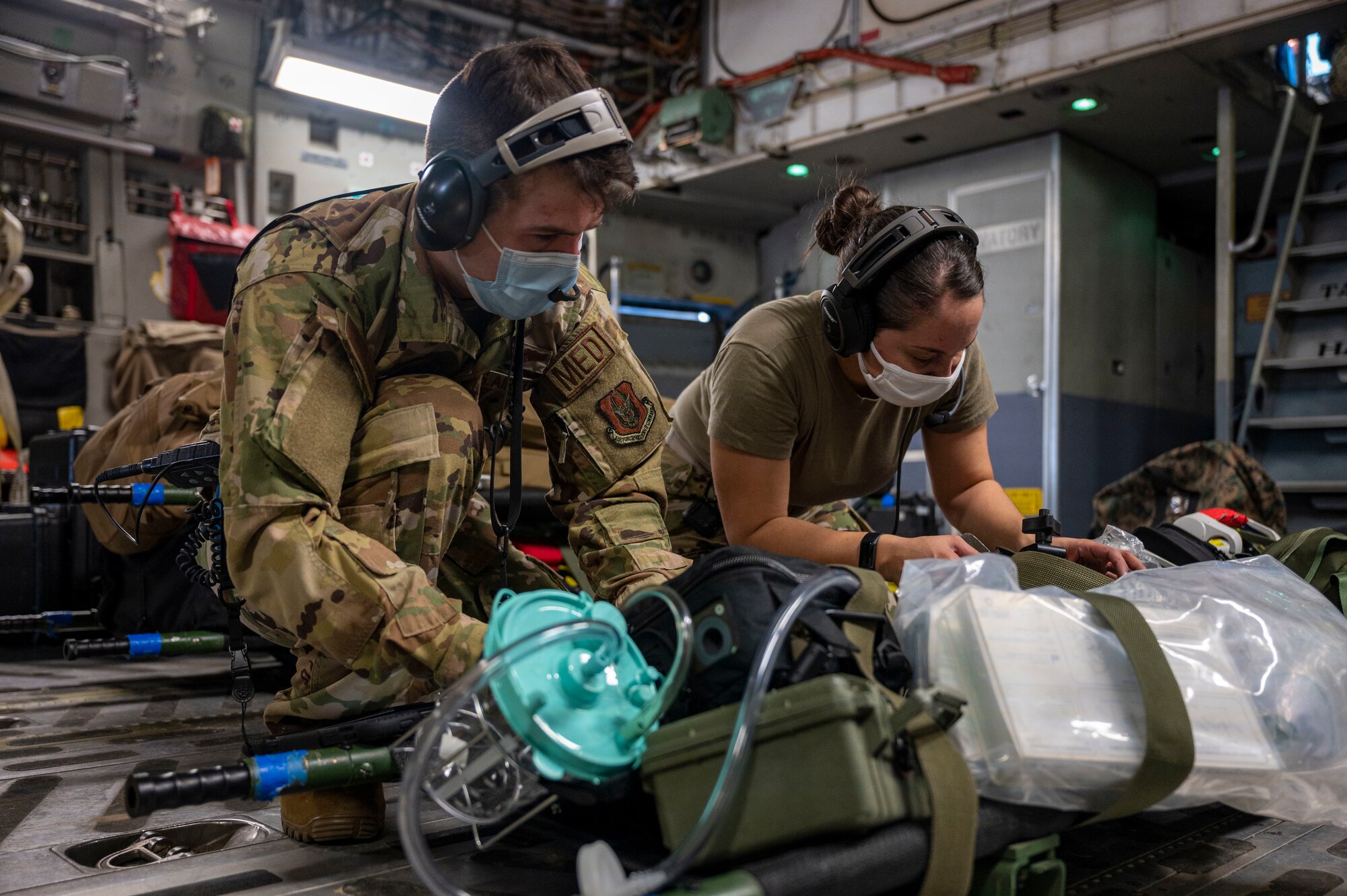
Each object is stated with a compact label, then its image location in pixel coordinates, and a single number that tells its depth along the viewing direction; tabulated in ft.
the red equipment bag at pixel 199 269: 20.68
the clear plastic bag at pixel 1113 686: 2.98
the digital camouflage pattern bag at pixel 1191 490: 12.88
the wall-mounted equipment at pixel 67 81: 19.26
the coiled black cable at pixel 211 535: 6.01
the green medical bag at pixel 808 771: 2.62
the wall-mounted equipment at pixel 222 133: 21.80
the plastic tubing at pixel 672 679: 2.71
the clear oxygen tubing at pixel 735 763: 2.47
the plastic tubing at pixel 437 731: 2.43
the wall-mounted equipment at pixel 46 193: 19.99
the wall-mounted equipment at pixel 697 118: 21.85
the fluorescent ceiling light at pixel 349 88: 21.03
